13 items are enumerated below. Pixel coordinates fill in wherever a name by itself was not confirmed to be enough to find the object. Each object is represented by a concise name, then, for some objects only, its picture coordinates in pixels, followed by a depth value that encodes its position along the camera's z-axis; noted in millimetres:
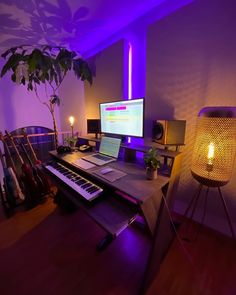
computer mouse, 1160
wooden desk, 887
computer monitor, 1387
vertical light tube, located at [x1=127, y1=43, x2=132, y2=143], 1873
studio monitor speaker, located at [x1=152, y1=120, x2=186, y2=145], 1289
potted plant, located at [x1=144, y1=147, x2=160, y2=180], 1039
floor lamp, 1066
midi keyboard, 1076
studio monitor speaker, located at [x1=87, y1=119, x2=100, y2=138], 1939
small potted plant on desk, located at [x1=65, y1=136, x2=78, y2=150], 1937
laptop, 1440
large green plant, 1517
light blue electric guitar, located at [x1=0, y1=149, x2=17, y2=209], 1855
